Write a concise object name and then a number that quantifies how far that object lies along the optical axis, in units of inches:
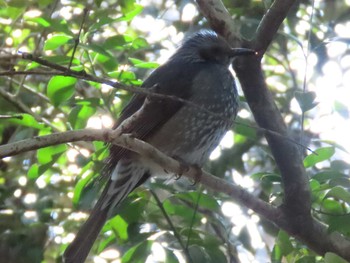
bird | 282.2
